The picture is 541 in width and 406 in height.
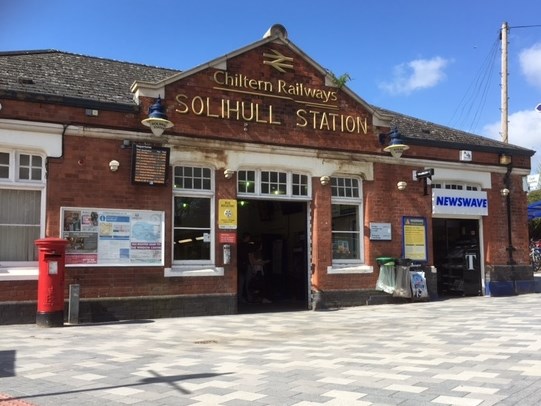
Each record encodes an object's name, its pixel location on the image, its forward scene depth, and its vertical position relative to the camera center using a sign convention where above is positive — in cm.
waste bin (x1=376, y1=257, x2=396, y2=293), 1477 -86
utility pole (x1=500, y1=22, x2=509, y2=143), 2531 +770
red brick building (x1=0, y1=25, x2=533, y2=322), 1147 +152
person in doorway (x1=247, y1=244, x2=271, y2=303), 1616 -97
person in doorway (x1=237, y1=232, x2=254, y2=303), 1622 -60
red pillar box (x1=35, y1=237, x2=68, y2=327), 1050 -63
